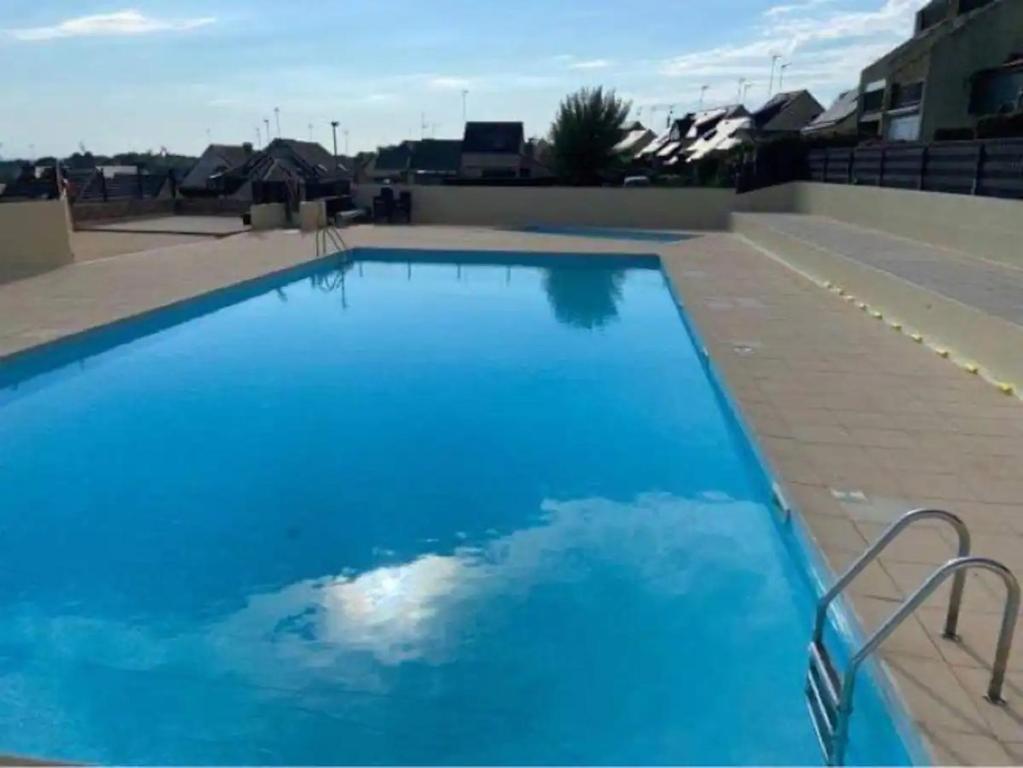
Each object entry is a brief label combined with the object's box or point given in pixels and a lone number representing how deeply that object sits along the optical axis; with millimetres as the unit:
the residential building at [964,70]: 18000
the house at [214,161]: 39094
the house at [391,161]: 40375
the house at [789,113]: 30872
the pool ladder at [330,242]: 12758
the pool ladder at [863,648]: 2006
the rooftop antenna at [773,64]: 35675
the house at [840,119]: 24484
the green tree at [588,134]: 23219
